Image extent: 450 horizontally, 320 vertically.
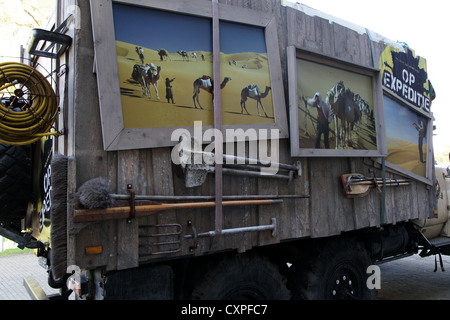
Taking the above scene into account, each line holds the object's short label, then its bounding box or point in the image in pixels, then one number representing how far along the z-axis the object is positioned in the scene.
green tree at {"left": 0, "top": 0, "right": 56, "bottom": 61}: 11.23
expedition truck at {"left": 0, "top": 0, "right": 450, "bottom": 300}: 2.61
